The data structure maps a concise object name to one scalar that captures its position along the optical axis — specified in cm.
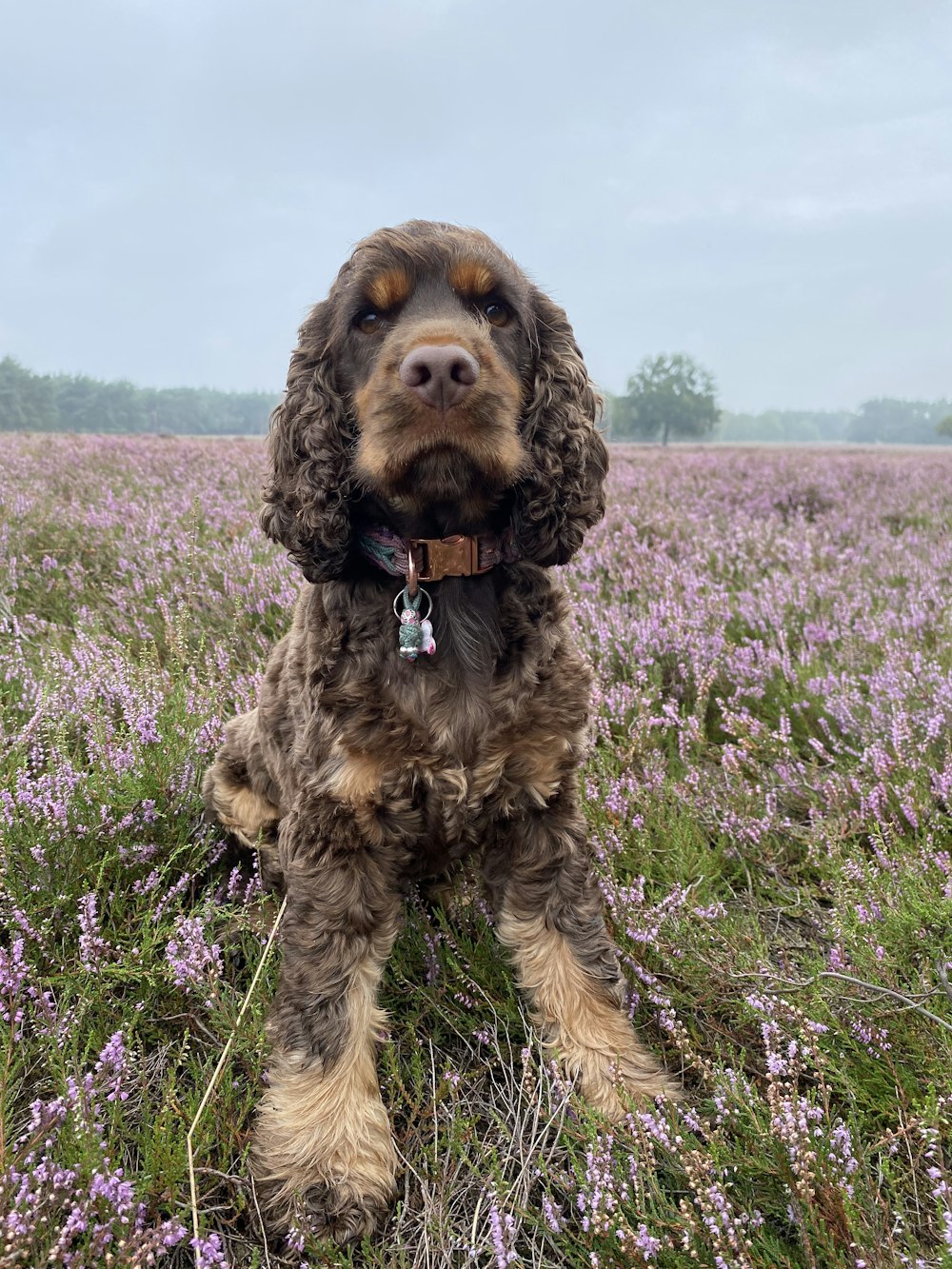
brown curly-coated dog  44
